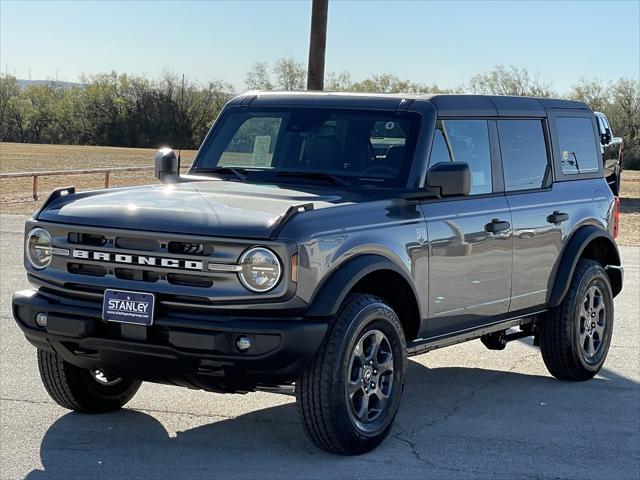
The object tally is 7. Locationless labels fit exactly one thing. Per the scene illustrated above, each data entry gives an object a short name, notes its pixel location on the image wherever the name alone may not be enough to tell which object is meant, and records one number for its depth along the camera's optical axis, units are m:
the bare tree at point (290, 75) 66.07
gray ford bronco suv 5.77
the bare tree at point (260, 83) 67.00
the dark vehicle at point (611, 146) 23.16
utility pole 18.21
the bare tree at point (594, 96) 70.24
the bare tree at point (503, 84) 68.06
